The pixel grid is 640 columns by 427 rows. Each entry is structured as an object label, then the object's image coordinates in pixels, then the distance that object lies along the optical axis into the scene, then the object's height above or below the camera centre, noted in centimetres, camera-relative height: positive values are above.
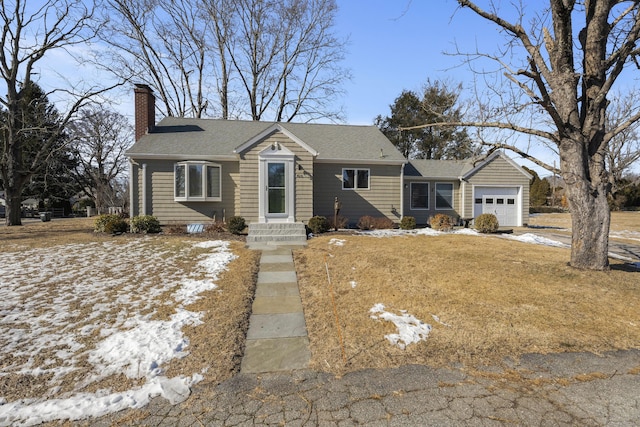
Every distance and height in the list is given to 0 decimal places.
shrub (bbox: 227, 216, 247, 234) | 1202 -67
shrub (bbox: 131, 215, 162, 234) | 1216 -68
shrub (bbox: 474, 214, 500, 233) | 1430 -74
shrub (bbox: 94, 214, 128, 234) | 1182 -65
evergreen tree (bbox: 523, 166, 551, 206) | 3969 +201
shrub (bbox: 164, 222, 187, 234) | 1225 -85
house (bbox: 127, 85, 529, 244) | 1301 +143
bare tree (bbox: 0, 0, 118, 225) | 1612 +466
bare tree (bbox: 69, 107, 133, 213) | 2839 +493
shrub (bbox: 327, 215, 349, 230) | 1360 -64
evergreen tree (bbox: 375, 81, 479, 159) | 3023 +710
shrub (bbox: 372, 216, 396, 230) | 1444 -75
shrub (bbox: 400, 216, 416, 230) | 1461 -72
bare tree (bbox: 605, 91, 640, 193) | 1507 +408
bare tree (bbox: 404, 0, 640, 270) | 667 +212
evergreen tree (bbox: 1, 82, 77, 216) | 1652 +303
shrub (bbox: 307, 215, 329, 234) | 1240 -69
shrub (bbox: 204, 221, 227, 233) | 1249 -82
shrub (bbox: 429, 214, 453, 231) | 1469 -73
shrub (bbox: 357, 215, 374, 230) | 1419 -70
